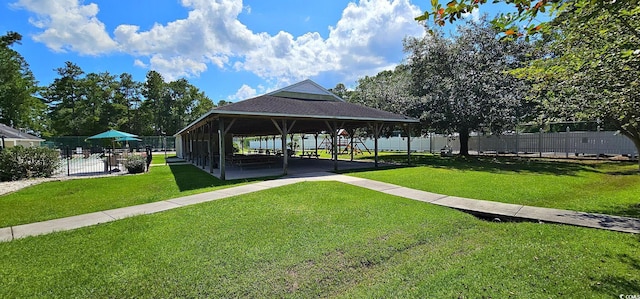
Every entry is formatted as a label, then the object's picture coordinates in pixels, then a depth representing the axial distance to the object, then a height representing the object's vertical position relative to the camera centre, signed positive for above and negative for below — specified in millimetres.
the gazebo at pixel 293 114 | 11445 +1454
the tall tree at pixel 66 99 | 46031 +8570
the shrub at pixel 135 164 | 14344 -722
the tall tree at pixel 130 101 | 51944 +8952
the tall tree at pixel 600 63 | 4523 +1366
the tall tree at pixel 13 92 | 28562 +6374
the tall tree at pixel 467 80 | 16562 +3787
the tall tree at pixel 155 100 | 53094 +9026
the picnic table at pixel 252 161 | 14711 -749
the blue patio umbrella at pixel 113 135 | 16183 +856
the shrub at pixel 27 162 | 11711 -454
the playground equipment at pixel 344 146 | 29828 -221
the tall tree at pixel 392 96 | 19609 +3696
